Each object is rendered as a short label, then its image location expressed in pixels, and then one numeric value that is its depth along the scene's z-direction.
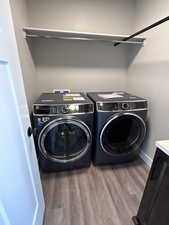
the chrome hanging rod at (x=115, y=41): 1.74
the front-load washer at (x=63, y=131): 1.44
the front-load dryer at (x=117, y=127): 1.57
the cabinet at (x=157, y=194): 0.84
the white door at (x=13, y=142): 0.61
